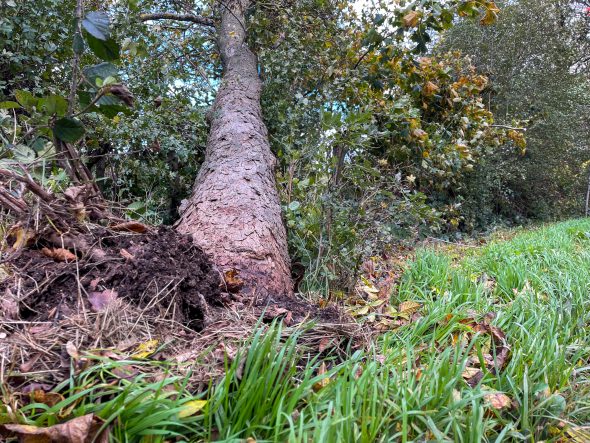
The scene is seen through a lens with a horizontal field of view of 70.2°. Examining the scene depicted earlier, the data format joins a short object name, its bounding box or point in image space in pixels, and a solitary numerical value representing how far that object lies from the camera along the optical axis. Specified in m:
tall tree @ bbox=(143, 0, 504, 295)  2.37
